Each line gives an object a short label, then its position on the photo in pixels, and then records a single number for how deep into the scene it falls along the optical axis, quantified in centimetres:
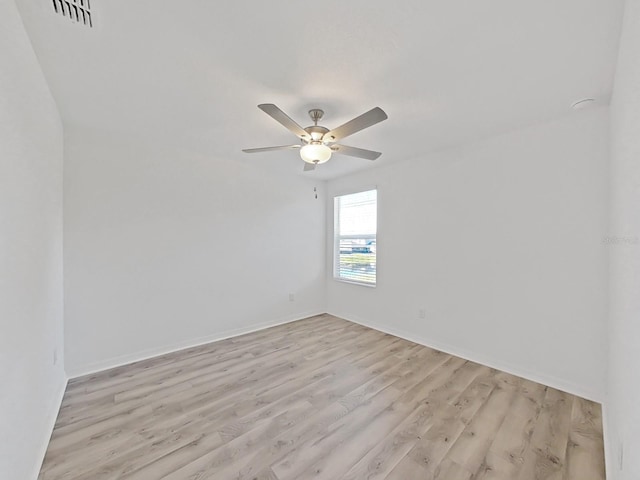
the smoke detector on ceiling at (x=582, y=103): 206
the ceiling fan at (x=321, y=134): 181
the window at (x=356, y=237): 416
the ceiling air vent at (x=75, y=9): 122
